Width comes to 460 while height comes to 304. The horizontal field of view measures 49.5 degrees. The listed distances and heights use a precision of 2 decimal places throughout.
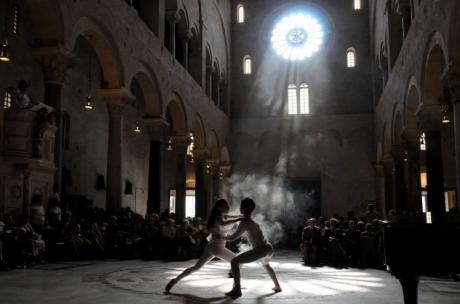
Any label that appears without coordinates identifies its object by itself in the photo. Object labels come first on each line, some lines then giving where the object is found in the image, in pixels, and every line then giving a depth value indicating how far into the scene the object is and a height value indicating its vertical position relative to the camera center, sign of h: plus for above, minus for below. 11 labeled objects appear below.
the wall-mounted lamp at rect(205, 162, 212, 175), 28.88 +1.98
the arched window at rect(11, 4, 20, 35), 17.09 +6.28
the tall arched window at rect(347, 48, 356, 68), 31.72 +9.22
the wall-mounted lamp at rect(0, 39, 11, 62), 10.03 +2.98
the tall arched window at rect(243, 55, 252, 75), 32.91 +9.05
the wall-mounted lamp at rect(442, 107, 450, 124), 14.08 +2.41
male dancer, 7.13 -0.61
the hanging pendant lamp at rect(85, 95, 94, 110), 14.27 +2.86
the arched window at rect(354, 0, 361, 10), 32.28 +12.69
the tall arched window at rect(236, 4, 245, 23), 33.50 +12.68
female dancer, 7.31 -0.54
